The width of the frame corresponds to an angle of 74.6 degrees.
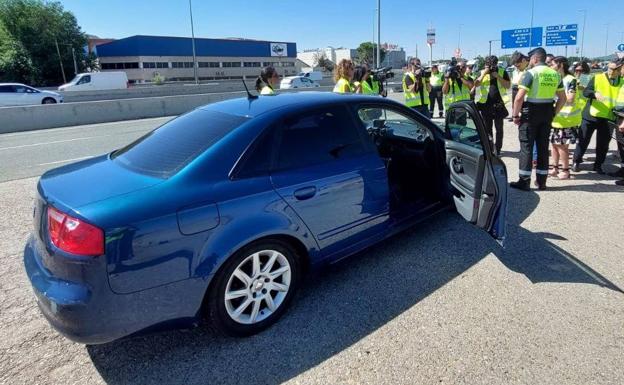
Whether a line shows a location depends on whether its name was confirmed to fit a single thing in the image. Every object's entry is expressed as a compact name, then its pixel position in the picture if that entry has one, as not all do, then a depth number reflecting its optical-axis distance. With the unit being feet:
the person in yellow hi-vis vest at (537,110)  17.26
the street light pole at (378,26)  76.13
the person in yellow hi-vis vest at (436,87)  41.89
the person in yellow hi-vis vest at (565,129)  19.62
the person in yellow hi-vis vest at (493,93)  23.18
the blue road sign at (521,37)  110.63
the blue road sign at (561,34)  109.19
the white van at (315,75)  147.84
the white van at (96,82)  107.14
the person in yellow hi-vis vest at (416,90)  27.25
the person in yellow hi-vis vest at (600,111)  19.36
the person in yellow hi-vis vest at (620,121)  18.87
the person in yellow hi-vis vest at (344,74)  21.63
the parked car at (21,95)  69.72
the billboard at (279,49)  249.20
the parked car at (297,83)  111.86
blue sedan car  6.99
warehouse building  203.82
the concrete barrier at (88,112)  48.52
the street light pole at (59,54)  153.47
